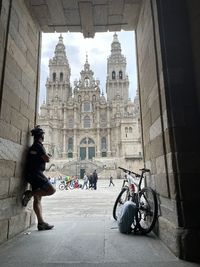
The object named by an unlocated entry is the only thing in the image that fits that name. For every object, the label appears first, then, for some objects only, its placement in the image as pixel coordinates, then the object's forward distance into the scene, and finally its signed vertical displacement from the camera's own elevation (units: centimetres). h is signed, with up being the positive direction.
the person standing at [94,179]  1733 -15
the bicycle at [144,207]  322 -52
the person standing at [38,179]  368 -1
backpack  342 -69
